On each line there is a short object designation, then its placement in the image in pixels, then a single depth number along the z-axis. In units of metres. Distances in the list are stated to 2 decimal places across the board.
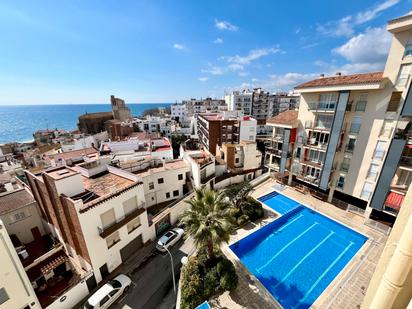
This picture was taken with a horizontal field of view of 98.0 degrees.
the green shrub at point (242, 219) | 23.66
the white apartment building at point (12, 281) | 11.48
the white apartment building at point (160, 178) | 27.88
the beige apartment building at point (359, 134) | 18.84
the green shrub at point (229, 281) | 14.90
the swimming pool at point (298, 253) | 16.36
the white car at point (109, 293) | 14.84
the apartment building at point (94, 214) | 15.73
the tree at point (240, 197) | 25.53
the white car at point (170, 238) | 20.67
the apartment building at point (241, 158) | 37.38
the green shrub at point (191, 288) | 14.34
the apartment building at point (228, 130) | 50.97
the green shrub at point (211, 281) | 15.00
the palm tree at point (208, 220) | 14.20
